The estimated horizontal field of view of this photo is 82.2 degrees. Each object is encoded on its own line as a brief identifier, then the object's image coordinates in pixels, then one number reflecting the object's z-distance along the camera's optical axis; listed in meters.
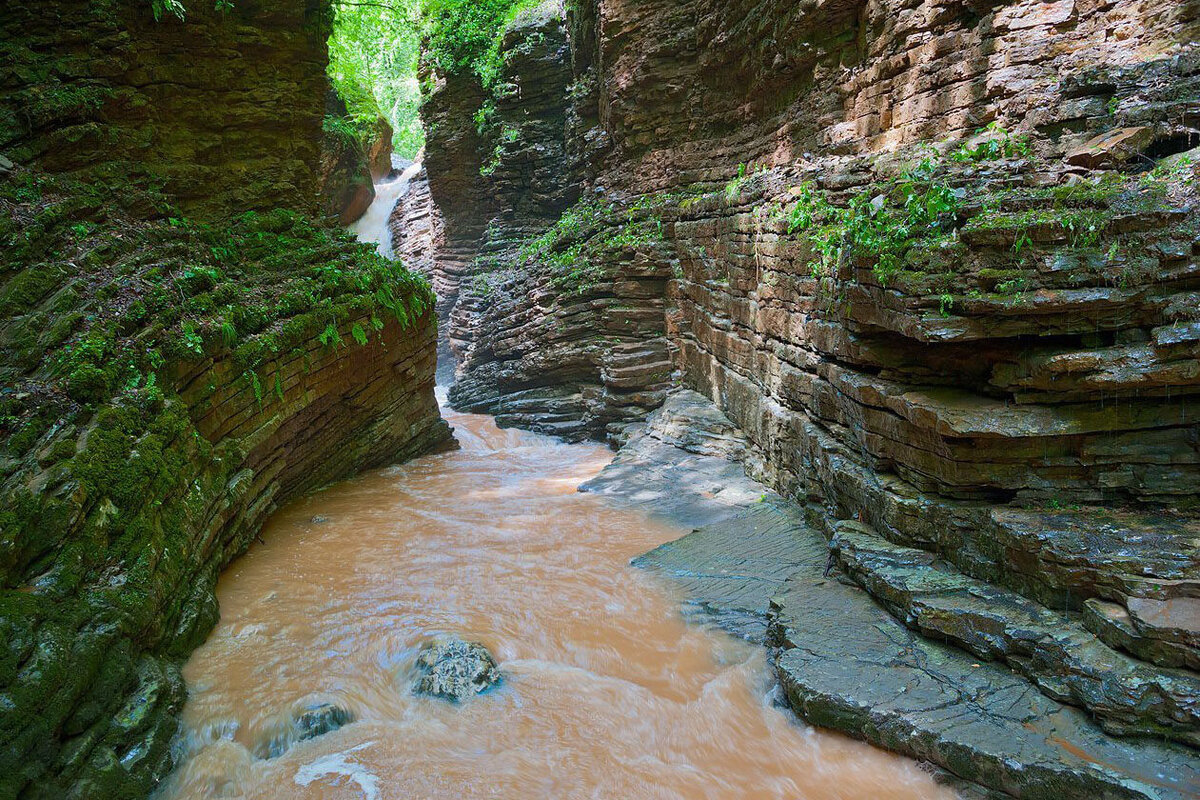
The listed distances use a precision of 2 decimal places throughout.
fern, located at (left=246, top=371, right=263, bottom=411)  7.34
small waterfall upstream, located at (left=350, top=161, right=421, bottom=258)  26.60
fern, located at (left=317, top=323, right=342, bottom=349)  8.83
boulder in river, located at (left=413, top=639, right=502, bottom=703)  5.14
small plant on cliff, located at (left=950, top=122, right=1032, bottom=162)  6.98
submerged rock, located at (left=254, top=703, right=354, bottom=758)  4.54
